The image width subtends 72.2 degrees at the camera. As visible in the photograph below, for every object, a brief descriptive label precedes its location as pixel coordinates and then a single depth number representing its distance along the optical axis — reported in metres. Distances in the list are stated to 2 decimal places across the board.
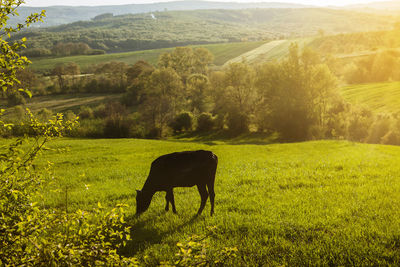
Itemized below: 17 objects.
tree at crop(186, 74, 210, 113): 78.62
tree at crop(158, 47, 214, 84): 108.96
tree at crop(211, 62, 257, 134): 64.50
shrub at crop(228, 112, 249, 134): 64.25
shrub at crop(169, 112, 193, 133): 67.00
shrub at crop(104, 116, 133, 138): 60.69
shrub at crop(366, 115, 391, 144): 56.81
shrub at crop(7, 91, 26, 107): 70.94
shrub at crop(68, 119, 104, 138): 58.28
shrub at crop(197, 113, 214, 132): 67.68
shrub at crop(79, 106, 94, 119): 70.99
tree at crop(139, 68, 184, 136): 65.44
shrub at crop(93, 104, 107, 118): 70.56
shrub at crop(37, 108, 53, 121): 61.28
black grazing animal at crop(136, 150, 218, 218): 10.49
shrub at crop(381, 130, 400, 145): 52.92
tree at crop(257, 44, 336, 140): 58.00
